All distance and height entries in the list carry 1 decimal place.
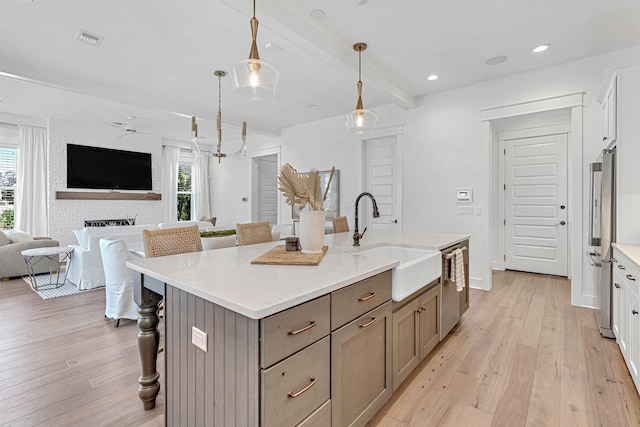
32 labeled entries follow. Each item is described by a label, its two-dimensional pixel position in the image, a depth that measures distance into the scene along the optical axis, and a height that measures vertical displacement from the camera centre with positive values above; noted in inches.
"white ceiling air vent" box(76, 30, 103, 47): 115.3 +66.4
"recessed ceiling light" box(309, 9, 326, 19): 103.6 +67.2
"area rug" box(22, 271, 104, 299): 153.6 -42.0
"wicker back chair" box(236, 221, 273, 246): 97.5 -7.9
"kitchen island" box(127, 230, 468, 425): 40.2 -18.9
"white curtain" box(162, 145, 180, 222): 299.6 +27.3
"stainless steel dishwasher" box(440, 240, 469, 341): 95.1 -29.9
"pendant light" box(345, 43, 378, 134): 114.9 +33.7
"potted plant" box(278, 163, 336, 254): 70.8 +2.0
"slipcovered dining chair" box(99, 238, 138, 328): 117.1 -28.4
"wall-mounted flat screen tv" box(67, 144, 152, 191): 243.3 +34.9
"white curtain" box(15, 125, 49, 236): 224.8 +20.3
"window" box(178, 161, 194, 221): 323.3 +19.0
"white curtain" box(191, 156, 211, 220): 329.4 +22.4
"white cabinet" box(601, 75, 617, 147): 101.6 +34.4
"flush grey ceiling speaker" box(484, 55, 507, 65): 137.1 +68.2
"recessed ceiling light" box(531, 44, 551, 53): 127.1 +68.1
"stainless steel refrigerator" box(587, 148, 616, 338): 102.6 -7.0
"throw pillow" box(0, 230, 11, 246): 182.7 -17.6
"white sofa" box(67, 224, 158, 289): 155.3 -23.1
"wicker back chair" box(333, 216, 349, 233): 139.5 -7.2
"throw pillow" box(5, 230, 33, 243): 193.5 -17.1
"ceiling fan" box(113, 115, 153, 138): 229.9 +68.9
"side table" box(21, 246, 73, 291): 161.8 -29.6
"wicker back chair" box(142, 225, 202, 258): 74.6 -8.2
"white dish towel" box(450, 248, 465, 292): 98.0 -19.3
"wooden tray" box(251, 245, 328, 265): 63.5 -10.7
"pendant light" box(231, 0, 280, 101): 71.0 +31.9
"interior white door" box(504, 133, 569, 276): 187.9 +3.4
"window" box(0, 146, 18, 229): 222.5 +19.1
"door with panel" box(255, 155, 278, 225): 297.0 +20.9
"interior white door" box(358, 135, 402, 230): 198.2 +18.9
